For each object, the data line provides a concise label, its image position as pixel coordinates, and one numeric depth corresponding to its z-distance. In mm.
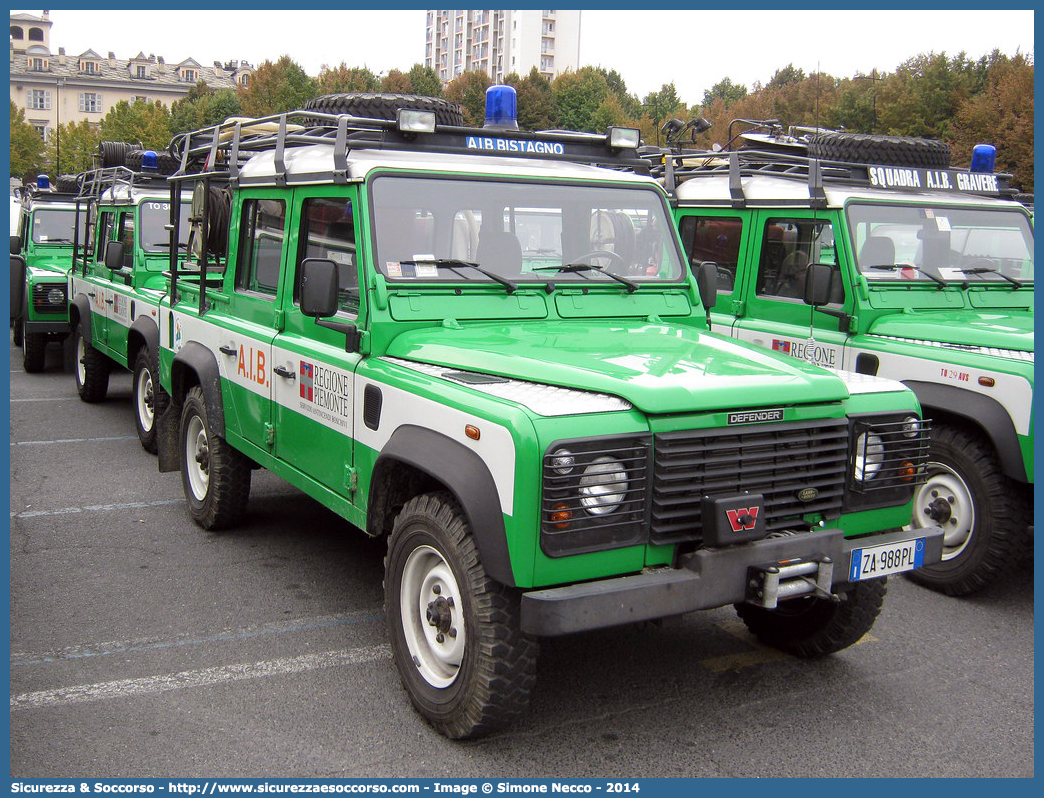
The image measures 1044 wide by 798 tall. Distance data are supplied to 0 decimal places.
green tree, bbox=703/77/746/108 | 85294
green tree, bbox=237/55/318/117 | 53438
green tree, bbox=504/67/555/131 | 64250
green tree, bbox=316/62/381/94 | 58103
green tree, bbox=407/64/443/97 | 67375
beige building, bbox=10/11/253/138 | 98438
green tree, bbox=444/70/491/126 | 64312
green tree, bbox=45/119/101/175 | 47375
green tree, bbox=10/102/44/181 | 51250
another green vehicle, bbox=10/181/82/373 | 12094
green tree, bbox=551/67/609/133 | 63812
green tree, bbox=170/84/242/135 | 58438
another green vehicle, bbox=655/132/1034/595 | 5375
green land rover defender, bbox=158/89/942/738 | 3436
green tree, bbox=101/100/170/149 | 51844
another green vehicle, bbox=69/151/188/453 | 8586
